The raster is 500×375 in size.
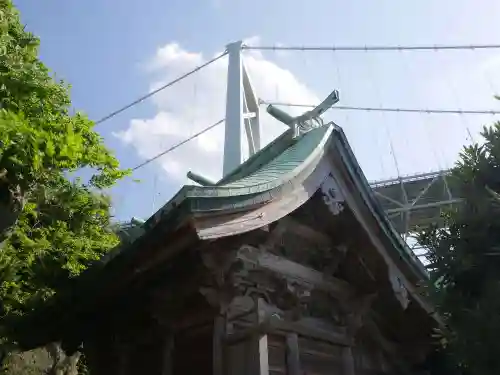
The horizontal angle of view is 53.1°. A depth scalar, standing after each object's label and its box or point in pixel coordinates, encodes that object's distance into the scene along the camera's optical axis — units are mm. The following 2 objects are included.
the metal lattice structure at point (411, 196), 28812
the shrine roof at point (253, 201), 4180
